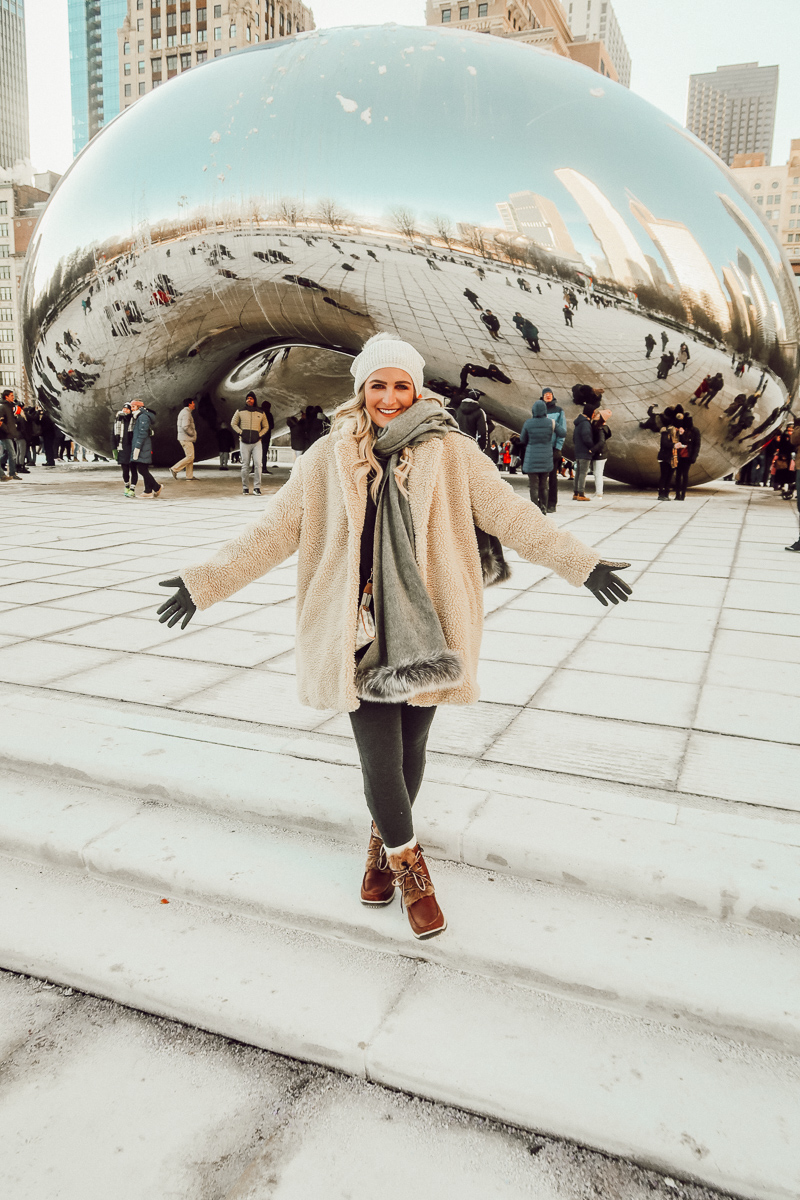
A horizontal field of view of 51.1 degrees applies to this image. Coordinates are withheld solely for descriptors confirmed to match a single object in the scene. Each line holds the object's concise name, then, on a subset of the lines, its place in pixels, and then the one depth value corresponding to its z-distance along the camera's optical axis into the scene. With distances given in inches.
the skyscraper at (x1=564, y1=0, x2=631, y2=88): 7642.7
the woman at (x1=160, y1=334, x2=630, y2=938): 82.4
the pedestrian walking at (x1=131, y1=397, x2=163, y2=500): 458.3
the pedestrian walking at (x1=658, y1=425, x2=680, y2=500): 473.1
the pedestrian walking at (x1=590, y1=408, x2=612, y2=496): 467.2
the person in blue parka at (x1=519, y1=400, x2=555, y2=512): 402.6
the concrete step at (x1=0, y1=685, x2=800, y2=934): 89.5
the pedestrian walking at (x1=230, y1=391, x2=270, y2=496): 519.8
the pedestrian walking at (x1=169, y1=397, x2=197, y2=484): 547.5
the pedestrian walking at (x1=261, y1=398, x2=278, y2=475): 571.9
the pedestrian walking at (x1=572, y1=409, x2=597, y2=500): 463.8
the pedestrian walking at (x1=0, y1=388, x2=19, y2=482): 589.9
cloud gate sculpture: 414.9
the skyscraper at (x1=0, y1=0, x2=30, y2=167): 6063.0
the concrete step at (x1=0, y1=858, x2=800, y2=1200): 65.7
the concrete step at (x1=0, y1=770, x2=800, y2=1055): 77.1
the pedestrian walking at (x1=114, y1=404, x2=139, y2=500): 485.1
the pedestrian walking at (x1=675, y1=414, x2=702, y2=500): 466.6
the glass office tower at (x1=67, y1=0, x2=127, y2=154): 6043.3
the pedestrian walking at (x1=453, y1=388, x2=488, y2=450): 436.8
